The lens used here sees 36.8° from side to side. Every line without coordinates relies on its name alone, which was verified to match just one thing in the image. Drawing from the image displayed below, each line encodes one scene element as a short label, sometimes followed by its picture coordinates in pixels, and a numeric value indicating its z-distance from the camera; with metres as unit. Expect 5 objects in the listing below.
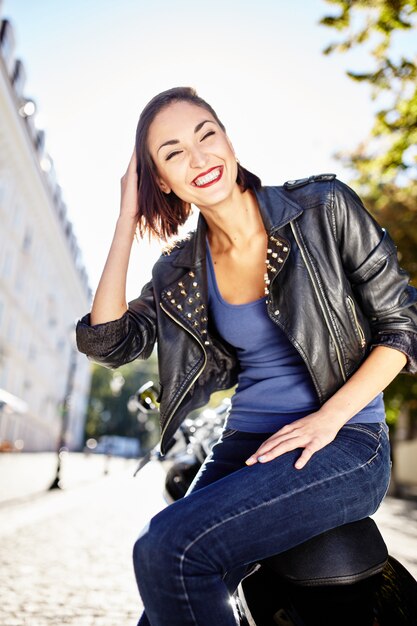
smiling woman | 1.50
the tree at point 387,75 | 6.53
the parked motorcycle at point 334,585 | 1.59
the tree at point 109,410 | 85.62
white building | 33.41
